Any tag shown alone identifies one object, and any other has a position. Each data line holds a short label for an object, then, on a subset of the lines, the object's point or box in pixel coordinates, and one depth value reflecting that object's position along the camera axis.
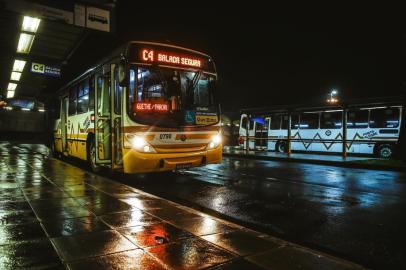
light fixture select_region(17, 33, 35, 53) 17.22
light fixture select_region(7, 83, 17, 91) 29.77
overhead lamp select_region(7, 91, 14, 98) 35.04
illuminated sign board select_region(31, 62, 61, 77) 21.48
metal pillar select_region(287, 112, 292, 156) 19.89
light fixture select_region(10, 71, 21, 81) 24.80
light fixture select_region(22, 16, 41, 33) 14.99
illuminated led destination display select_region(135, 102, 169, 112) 9.20
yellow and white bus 9.17
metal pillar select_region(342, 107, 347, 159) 17.41
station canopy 14.32
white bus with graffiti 18.02
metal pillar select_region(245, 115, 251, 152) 22.57
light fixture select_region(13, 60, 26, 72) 21.45
